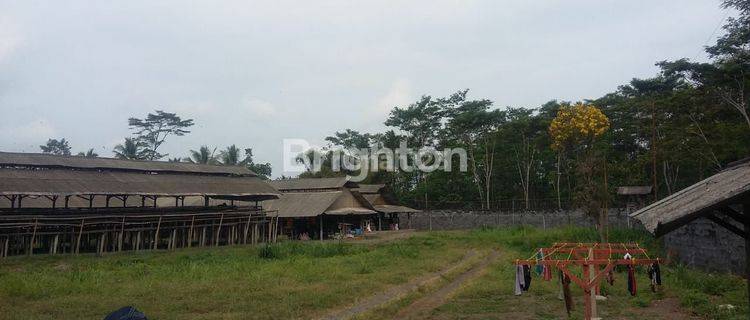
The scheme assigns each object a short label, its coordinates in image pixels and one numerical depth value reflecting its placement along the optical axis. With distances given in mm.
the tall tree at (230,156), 56656
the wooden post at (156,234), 28828
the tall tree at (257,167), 64312
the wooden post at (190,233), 30844
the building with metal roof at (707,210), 5973
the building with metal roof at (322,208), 39625
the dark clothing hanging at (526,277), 11844
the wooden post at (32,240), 23875
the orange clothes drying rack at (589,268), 10297
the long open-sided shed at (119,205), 24731
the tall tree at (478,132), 47188
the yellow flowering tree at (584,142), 27797
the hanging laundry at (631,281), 11948
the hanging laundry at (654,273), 11695
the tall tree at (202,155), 55312
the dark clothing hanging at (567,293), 11380
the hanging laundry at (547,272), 12538
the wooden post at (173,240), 29953
